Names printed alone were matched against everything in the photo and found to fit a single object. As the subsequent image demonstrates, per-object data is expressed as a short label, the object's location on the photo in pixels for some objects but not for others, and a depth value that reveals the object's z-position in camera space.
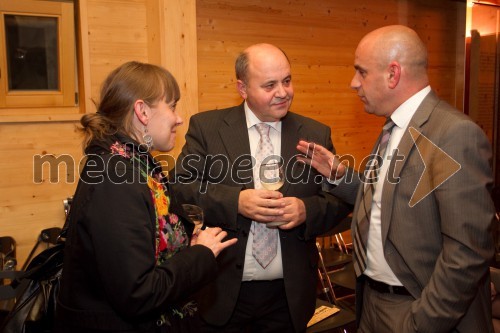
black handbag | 1.75
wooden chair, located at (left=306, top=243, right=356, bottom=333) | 2.66
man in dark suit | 2.15
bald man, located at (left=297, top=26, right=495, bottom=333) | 1.59
